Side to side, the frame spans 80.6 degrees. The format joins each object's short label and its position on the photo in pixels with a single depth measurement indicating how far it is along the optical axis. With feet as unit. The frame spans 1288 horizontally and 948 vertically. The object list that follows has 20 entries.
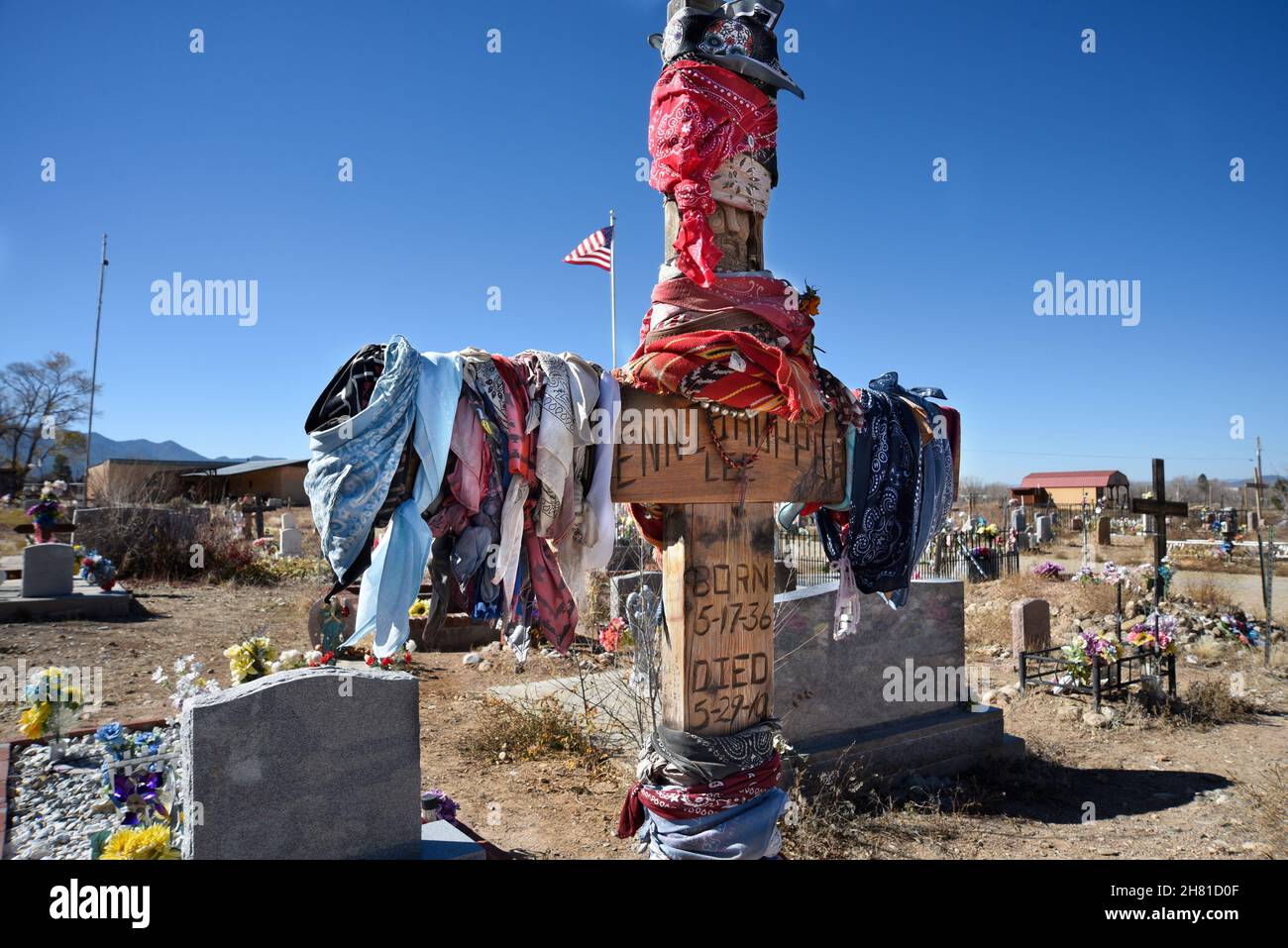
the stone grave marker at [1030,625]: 30.35
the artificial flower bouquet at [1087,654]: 24.66
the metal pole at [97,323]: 84.33
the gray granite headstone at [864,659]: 18.25
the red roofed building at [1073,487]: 142.82
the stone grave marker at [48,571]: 35.86
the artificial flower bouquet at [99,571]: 38.09
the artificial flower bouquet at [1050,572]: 48.24
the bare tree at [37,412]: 132.57
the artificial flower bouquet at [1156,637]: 25.47
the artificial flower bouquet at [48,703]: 19.01
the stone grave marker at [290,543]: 58.34
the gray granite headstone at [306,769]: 9.50
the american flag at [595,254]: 39.55
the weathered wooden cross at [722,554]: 7.20
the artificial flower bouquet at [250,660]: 19.01
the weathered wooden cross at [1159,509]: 29.43
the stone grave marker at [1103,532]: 74.38
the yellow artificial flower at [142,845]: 11.05
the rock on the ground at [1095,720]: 23.62
